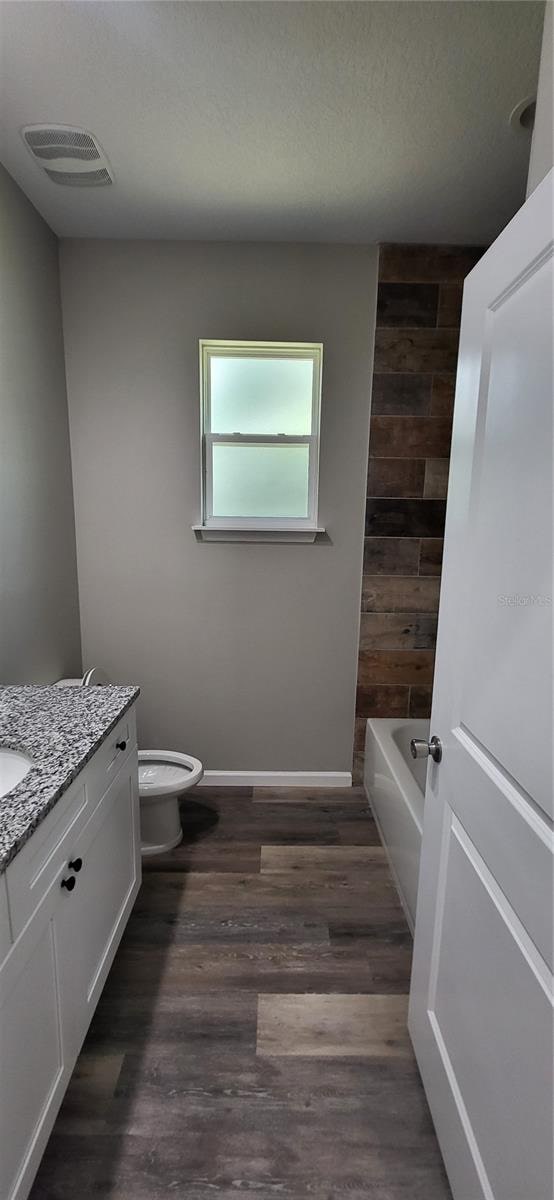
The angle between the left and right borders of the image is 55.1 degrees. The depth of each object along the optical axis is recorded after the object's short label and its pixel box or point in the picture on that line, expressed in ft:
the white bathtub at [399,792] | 6.02
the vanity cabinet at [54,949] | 3.09
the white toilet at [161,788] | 6.98
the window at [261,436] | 8.08
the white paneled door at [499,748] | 2.54
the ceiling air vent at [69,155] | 5.42
